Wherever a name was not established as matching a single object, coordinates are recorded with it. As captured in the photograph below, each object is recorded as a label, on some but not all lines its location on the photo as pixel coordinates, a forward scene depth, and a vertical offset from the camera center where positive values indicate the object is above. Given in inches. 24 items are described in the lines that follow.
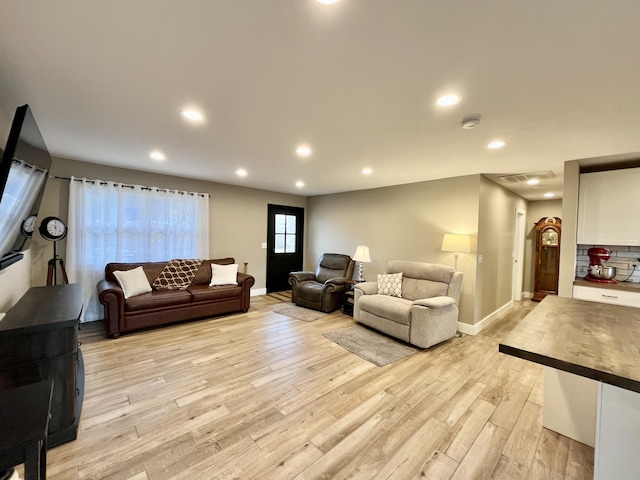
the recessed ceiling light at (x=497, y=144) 100.0 +37.5
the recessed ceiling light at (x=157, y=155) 126.6 +38.1
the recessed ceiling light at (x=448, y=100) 68.6 +37.3
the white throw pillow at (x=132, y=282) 140.8 -28.2
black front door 240.7 -9.0
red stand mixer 115.6 -11.1
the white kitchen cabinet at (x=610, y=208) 110.7 +15.5
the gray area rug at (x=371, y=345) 118.6 -53.9
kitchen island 42.8 -20.7
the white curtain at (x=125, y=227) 148.5 +2.0
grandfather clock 218.7 -12.1
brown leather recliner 185.9 -36.3
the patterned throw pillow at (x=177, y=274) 162.6 -27.5
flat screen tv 63.6 +12.4
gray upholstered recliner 128.1 -35.6
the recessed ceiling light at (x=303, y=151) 113.1 +37.9
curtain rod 146.9 +27.7
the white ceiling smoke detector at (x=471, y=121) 79.4 +36.9
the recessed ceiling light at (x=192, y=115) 81.8 +37.6
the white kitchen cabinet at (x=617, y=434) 42.6 -31.4
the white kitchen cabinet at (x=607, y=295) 105.9 -21.9
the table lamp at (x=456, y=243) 144.2 -2.1
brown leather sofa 132.2 -39.5
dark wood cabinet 62.8 -31.9
